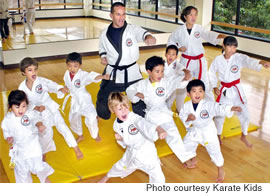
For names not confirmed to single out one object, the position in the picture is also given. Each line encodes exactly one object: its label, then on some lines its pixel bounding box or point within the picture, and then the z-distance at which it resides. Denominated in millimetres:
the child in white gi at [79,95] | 3475
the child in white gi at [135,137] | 2457
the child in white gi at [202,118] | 2904
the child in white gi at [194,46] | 4160
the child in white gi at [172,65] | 3811
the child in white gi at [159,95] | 3074
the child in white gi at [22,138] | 2566
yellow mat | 3078
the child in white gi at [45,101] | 3033
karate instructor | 3545
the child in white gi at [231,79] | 3517
